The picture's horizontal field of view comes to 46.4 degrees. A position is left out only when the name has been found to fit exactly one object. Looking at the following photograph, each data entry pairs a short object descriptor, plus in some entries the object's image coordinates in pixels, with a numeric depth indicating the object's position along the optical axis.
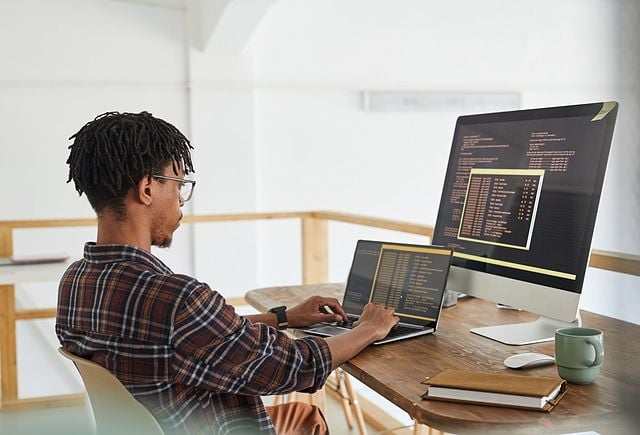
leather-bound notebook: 0.98
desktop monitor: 1.33
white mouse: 1.19
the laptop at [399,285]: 1.50
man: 1.08
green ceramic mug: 1.10
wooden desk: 0.95
